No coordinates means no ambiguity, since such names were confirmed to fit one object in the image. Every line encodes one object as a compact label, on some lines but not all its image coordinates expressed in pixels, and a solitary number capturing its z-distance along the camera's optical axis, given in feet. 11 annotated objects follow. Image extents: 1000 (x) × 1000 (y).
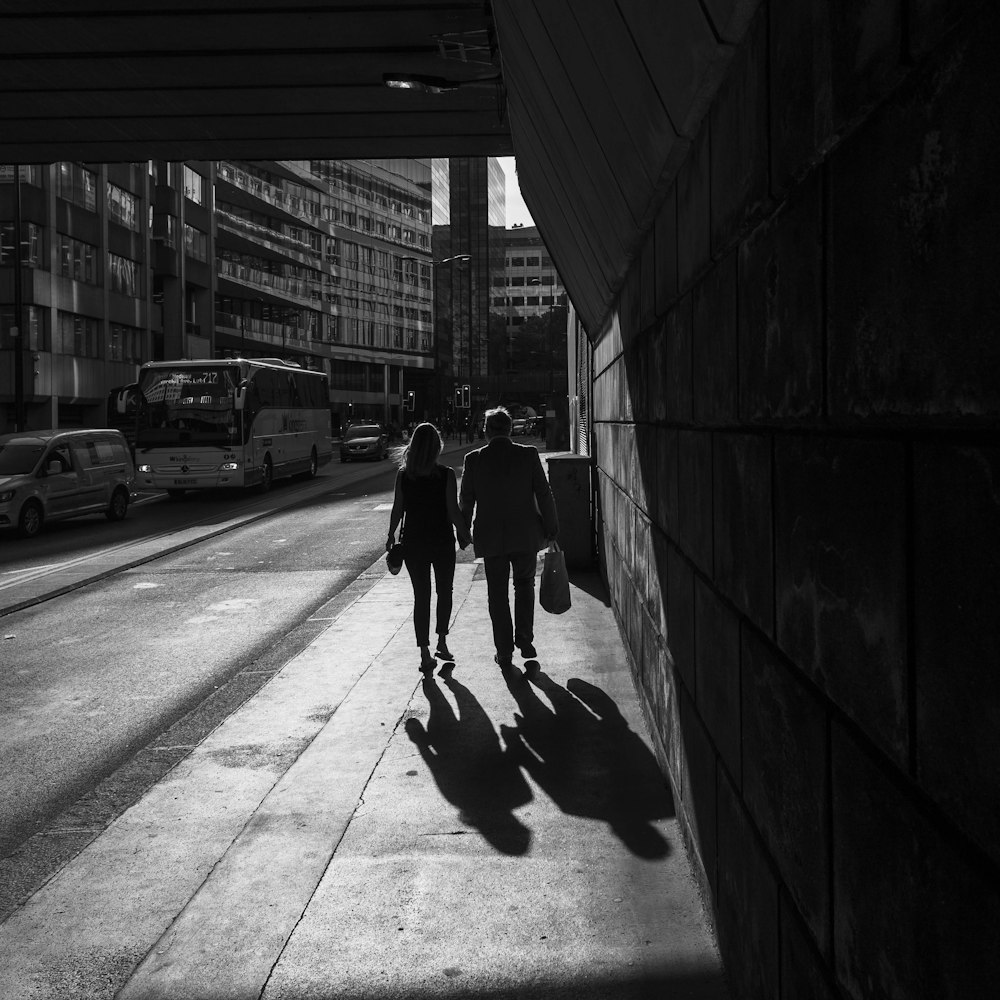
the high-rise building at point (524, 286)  513.04
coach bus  91.86
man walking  26.13
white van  64.54
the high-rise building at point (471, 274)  425.28
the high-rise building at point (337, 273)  238.48
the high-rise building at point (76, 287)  141.38
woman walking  26.71
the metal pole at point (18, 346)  97.50
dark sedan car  159.84
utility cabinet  41.70
